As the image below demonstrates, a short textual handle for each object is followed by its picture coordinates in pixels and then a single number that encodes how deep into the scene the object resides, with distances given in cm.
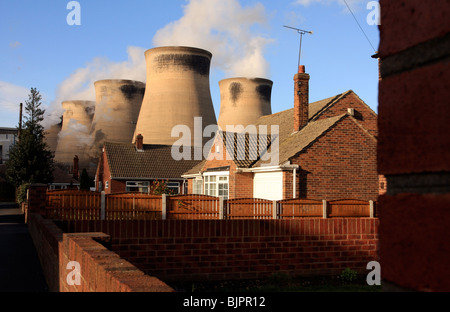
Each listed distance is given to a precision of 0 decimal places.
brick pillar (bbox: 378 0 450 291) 108
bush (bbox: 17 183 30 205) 3695
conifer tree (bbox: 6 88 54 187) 4188
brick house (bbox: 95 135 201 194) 3878
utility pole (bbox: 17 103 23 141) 5048
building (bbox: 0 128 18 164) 9788
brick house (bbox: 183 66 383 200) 2042
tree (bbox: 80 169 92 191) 4994
